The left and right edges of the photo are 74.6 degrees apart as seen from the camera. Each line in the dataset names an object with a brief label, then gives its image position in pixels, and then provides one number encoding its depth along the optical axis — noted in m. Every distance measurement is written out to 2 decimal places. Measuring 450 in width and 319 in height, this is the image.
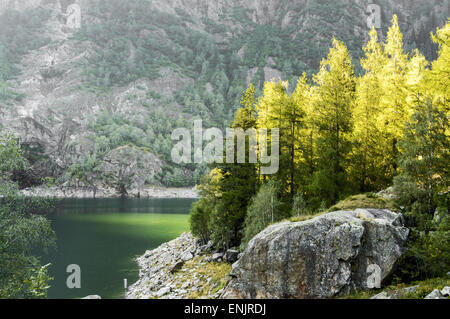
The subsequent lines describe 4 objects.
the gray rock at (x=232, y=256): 26.32
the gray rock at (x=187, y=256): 31.73
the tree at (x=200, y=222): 34.97
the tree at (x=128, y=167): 163.62
